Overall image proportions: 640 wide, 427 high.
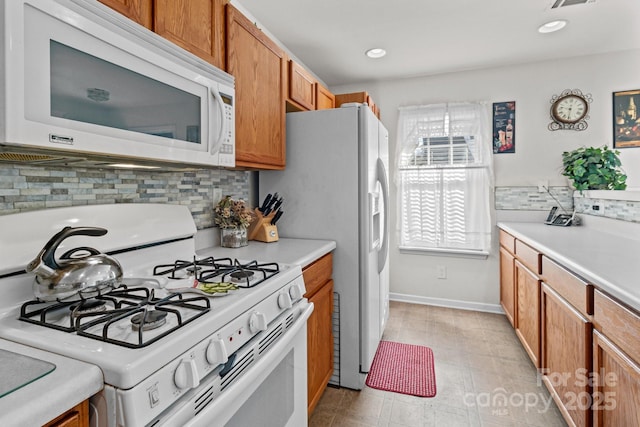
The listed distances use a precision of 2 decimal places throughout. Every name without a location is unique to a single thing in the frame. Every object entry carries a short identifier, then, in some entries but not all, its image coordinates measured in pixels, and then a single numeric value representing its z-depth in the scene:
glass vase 1.84
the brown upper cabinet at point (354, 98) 2.95
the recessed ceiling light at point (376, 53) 2.81
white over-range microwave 0.73
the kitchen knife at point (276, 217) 2.14
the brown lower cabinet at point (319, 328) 1.65
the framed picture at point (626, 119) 2.86
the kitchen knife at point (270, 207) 2.10
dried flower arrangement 1.86
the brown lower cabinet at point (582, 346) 1.09
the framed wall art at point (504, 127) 3.19
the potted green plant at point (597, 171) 2.60
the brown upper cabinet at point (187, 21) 1.08
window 3.27
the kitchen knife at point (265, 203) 2.11
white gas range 0.64
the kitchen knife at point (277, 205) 2.12
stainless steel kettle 0.86
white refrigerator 2.01
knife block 2.01
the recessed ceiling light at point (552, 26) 2.38
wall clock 2.99
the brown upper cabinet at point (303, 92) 2.12
